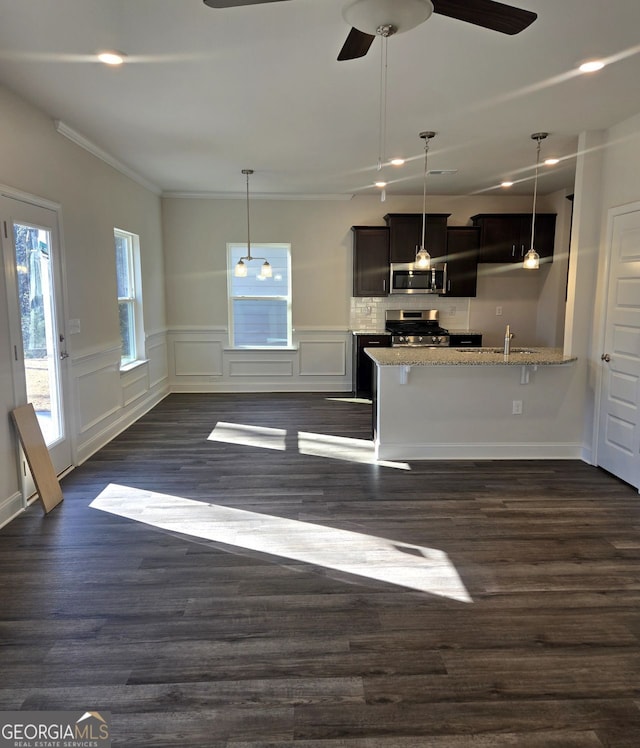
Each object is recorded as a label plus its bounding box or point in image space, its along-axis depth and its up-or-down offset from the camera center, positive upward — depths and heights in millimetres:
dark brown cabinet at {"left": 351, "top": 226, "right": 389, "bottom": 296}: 6934 +428
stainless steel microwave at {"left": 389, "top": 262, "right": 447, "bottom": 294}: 6914 +173
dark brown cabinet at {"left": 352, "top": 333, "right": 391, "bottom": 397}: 6840 -897
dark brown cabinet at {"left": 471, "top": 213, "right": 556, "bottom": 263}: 6777 +736
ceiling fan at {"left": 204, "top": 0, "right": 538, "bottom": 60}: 1778 +986
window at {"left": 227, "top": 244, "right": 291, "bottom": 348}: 7293 -119
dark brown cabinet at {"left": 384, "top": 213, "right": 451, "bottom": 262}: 6812 +750
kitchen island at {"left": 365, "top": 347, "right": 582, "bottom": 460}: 4430 -1019
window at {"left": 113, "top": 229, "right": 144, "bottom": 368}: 5742 -65
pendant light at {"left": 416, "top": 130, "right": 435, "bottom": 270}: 4168 +307
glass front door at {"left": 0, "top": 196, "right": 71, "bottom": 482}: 3359 -167
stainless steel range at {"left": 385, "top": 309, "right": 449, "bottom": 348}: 6699 -498
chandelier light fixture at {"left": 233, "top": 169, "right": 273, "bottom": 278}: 6332 +322
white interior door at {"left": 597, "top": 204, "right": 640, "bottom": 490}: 3822 -510
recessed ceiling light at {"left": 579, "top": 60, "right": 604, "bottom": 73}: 2889 +1280
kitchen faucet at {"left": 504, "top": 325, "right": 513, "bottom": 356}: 4574 -461
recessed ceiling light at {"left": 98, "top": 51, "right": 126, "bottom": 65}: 2747 +1259
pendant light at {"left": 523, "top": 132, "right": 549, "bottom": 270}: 4270 +302
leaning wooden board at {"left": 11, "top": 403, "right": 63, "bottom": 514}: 3396 -1115
